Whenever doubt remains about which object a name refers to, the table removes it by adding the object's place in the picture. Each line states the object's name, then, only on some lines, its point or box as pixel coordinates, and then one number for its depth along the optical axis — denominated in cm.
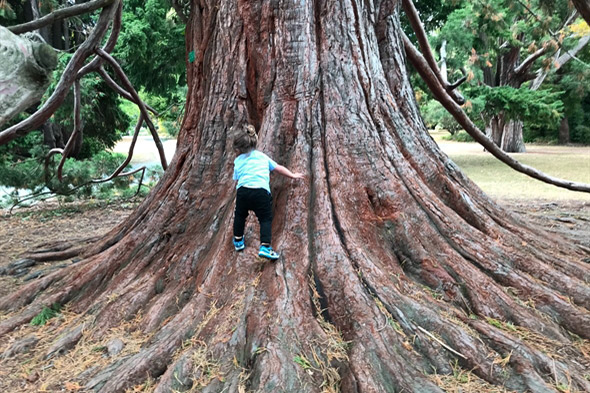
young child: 271
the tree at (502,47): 1340
